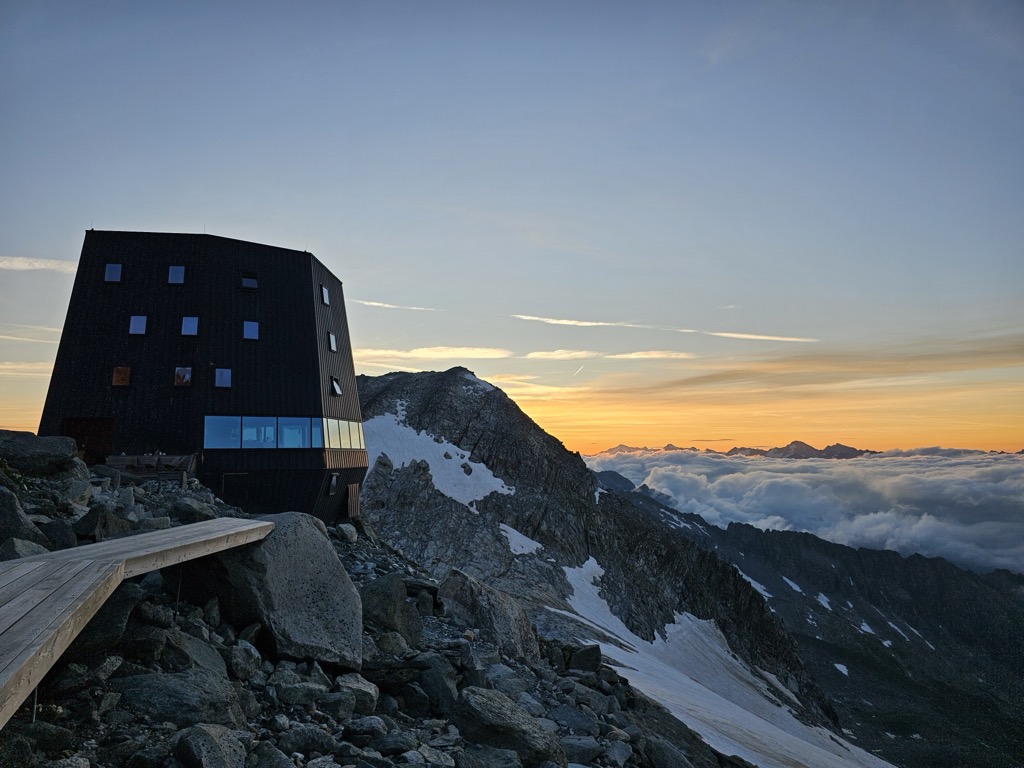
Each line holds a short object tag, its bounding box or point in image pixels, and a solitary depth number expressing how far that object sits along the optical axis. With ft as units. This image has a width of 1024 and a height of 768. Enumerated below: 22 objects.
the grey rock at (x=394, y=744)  32.22
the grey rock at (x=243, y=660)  34.14
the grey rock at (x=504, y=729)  37.47
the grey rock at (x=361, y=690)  35.96
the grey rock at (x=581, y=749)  41.24
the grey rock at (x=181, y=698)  28.02
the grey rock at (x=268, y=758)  26.84
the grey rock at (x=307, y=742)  29.30
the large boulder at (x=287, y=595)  38.29
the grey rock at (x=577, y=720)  45.83
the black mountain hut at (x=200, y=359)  101.04
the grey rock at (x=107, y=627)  28.99
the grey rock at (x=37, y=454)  55.42
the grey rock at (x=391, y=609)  47.52
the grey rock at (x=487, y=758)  34.32
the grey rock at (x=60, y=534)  39.34
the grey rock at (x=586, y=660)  63.77
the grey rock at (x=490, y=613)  56.70
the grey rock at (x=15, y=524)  37.45
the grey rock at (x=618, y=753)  42.47
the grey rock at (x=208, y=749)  24.81
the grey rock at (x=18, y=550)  33.37
